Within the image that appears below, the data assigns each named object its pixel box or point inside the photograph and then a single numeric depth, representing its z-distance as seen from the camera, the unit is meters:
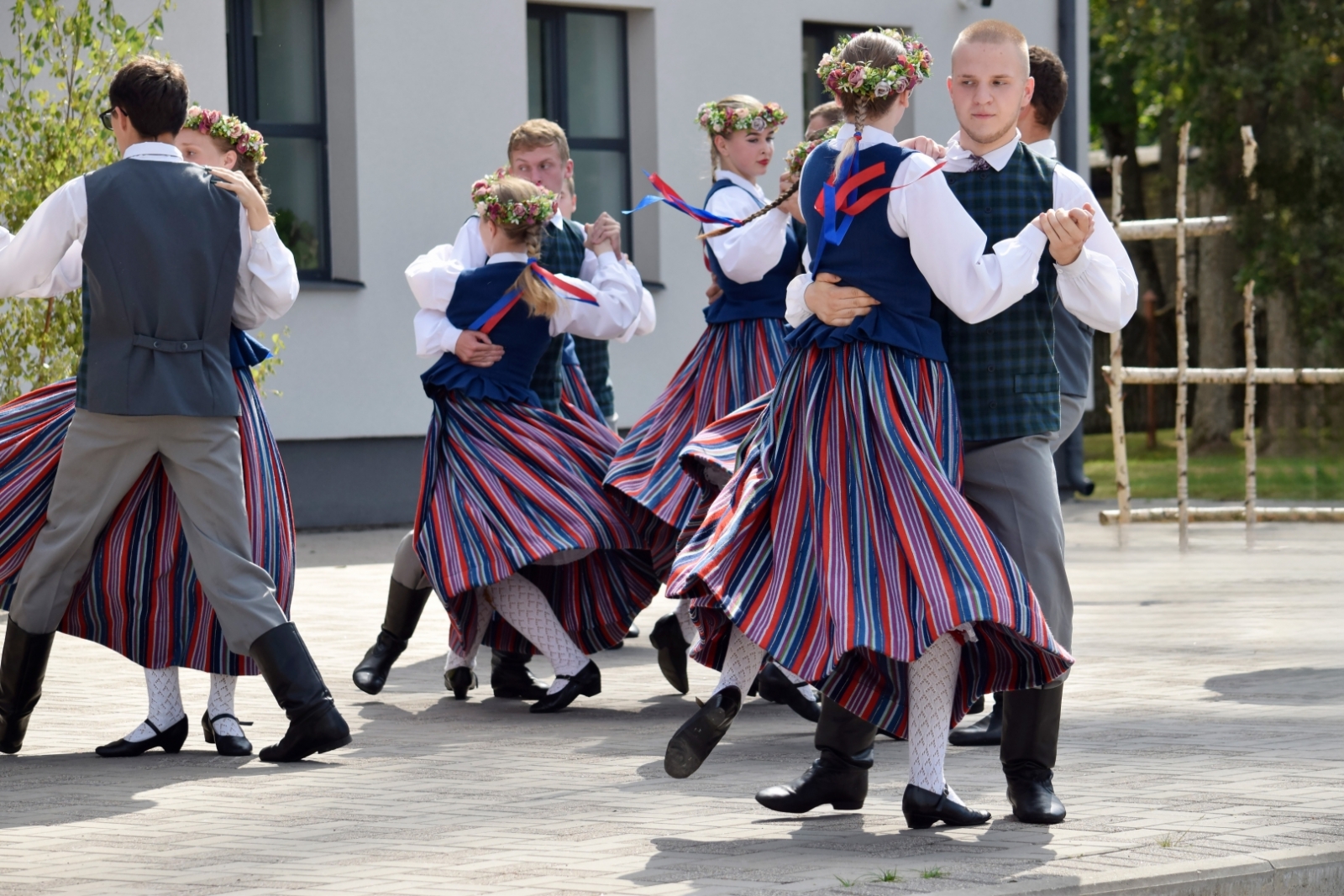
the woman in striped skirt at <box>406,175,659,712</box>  11.35
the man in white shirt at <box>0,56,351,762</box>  9.11
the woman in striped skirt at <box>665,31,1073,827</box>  7.41
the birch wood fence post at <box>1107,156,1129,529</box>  20.89
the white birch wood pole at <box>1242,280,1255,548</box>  21.23
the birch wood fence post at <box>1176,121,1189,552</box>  21.19
